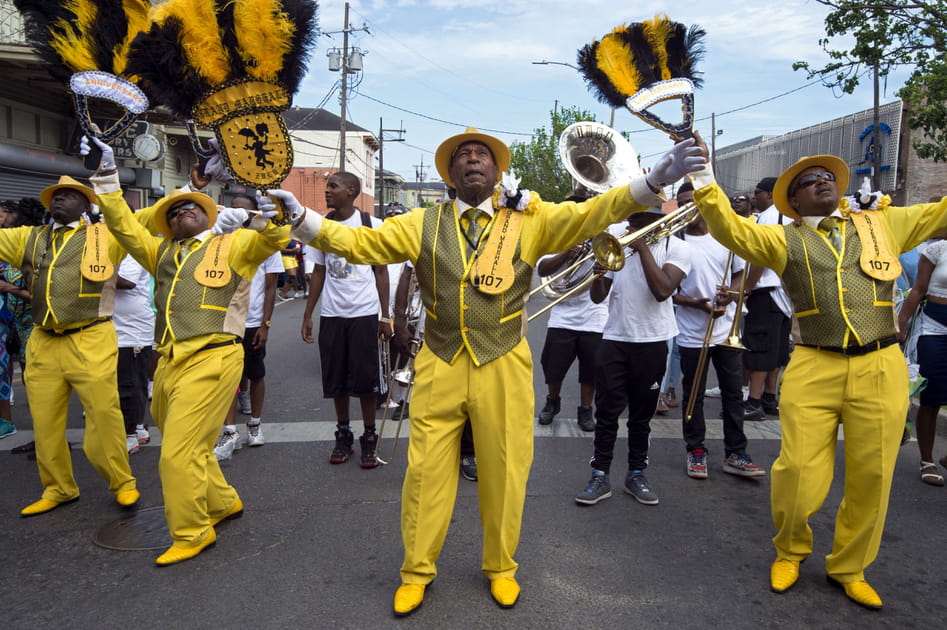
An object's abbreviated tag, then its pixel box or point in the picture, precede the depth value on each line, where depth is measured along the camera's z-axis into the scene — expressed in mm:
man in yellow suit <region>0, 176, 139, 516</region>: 4449
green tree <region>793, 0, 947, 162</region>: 8336
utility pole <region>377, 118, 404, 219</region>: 45969
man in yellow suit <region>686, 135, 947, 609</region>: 3338
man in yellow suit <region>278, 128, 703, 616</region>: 3252
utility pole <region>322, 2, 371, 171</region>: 25934
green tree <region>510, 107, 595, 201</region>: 36000
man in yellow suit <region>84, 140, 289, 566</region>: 3805
